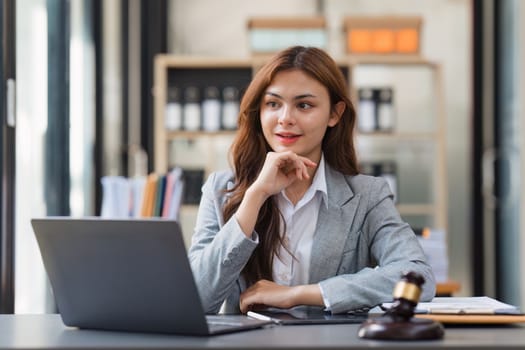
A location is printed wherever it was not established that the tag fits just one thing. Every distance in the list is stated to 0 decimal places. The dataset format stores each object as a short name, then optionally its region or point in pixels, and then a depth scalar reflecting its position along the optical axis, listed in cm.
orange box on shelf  496
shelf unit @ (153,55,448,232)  475
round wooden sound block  169
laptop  175
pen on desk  188
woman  222
